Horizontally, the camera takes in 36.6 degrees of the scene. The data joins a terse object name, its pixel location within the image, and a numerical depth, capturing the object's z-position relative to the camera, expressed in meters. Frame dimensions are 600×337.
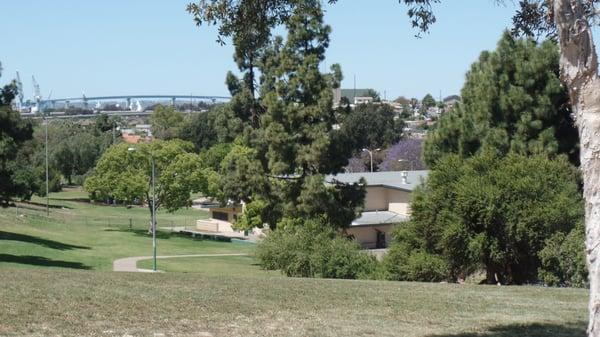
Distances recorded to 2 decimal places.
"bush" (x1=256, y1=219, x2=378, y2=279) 33.60
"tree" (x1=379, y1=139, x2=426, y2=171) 95.44
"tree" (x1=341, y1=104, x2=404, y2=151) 113.12
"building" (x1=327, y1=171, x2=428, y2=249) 63.00
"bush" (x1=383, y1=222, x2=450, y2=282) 29.11
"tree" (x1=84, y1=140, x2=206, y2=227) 72.38
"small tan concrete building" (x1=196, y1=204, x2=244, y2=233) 79.67
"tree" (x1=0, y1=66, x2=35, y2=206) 44.75
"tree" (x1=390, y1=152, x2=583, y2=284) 28.08
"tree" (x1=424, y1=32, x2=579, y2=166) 32.53
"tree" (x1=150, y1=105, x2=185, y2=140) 143.98
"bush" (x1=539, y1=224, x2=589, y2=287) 26.47
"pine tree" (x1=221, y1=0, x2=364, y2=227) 47.00
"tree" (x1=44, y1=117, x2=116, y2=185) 119.50
